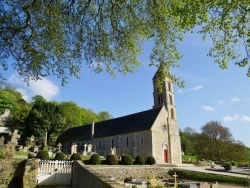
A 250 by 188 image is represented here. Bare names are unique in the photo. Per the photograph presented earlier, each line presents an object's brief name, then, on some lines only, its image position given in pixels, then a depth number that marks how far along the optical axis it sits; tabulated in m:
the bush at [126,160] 19.83
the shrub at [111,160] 19.14
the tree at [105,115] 68.27
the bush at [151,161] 22.34
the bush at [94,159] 18.51
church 27.00
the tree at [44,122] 33.83
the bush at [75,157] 17.83
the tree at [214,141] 37.03
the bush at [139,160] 21.13
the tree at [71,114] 45.48
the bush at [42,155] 16.39
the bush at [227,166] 22.00
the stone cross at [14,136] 17.73
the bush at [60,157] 17.29
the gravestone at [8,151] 13.64
